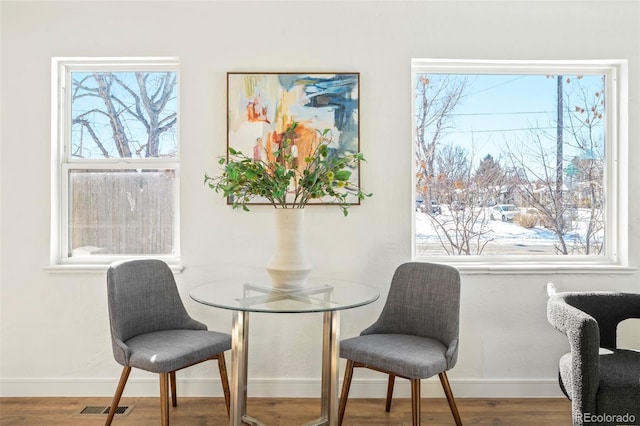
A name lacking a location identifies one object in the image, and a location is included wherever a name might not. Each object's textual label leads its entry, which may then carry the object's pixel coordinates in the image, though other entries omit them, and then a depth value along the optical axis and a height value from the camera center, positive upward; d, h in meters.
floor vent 2.52 -1.12
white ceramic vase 2.21 -0.21
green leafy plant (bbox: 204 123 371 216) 2.13 +0.15
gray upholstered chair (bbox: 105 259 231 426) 2.12 -0.63
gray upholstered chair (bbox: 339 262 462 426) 2.08 -0.64
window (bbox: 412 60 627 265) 2.90 +0.29
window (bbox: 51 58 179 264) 2.85 +0.32
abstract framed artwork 2.72 +0.62
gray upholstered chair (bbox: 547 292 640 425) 1.81 -0.66
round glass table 1.96 -0.40
